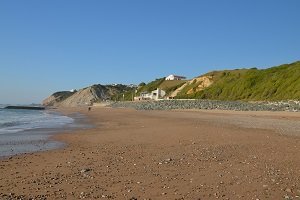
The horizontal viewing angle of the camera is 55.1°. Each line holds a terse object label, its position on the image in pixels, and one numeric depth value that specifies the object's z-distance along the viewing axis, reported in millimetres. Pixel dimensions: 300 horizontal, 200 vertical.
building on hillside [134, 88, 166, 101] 78835
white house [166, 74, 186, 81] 102315
